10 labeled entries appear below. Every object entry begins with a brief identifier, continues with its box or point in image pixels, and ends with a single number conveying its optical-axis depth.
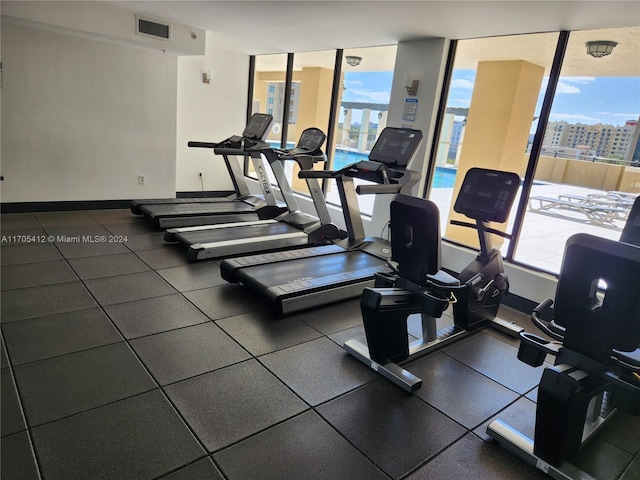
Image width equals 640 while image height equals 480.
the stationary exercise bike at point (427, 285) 2.49
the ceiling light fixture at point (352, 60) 6.23
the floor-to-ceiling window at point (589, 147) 3.78
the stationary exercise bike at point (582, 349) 1.72
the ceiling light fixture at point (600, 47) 3.85
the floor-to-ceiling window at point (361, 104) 6.13
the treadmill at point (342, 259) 3.52
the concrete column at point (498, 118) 5.04
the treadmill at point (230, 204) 5.50
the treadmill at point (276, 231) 4.65
